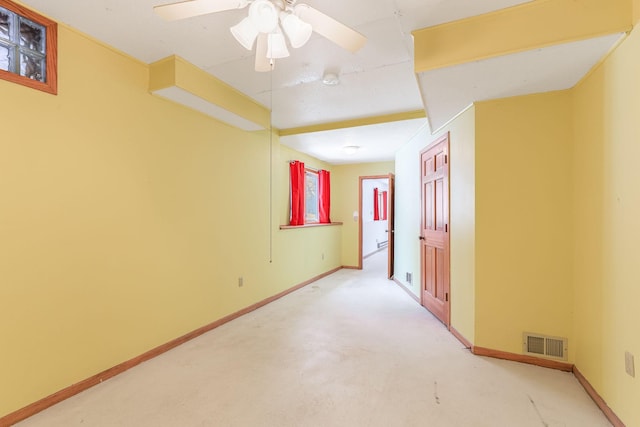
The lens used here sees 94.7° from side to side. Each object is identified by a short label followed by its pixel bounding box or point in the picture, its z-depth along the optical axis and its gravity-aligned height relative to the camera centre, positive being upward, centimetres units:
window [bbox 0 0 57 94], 170 +100
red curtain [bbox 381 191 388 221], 1127 +24
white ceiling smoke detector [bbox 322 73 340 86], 253 +116
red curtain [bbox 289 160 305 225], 476 +33
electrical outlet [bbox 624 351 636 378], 155 -83
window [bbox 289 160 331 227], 478 +30
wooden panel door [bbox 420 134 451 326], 314 -21
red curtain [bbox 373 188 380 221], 1018 +20
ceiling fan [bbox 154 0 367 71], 135 +93
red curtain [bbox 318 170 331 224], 592 +33
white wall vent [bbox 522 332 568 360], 227 -106
